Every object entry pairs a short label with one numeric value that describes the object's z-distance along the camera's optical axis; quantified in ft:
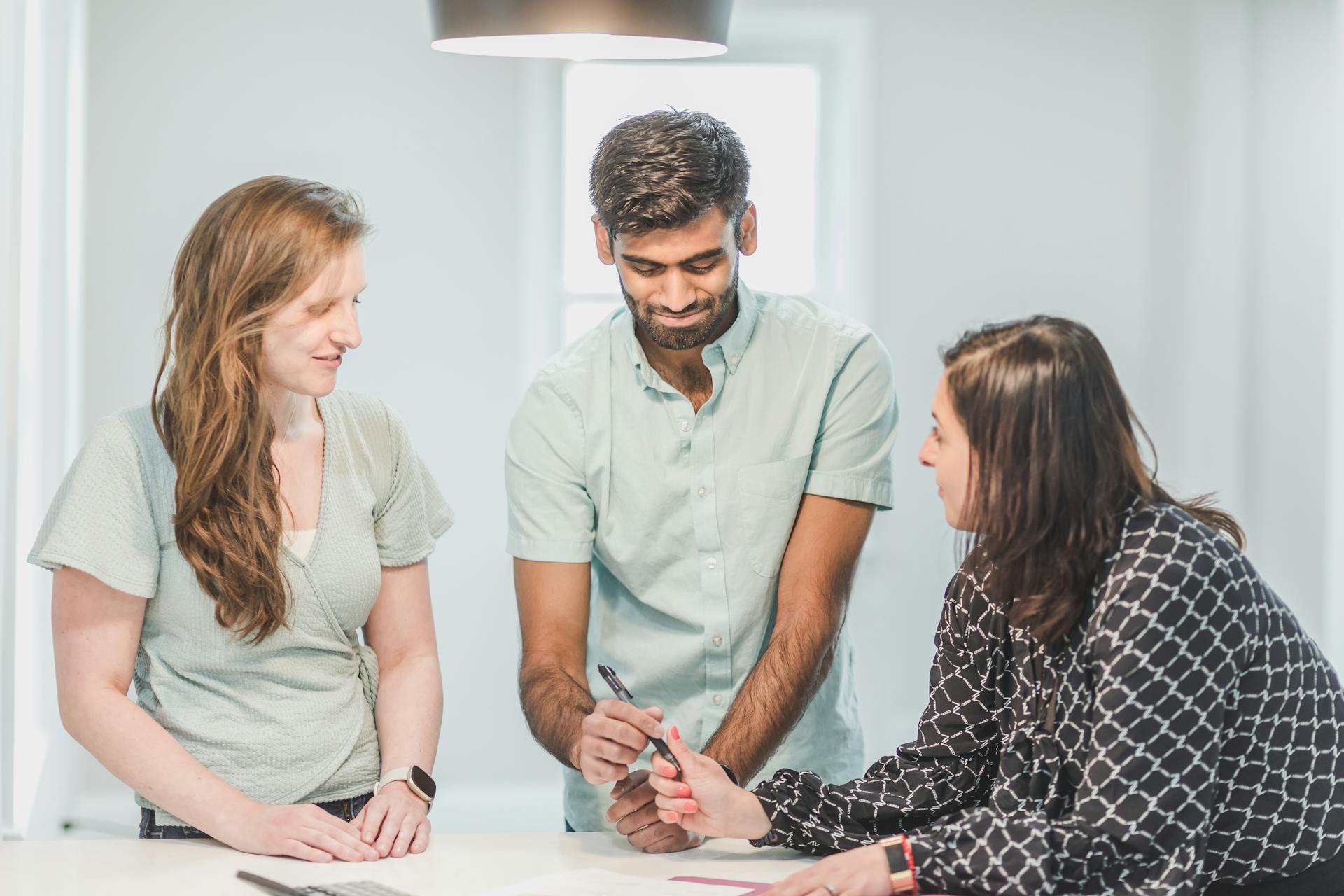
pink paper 8.70
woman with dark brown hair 8.32
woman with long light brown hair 9.15
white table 8.84
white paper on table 8.73
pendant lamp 8.87
